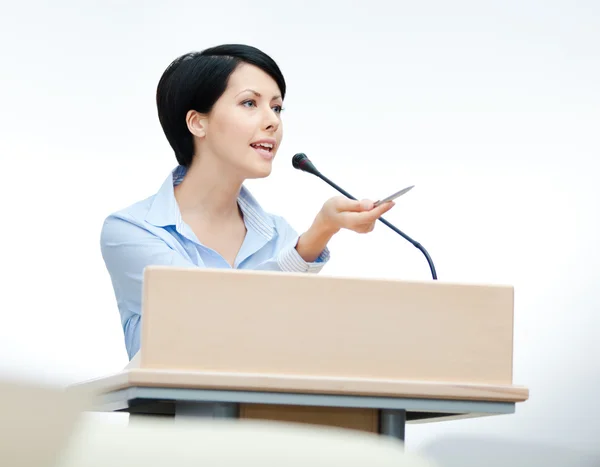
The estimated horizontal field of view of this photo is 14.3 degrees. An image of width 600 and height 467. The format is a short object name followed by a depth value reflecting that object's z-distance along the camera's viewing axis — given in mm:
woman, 4405
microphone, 4213
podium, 3547
